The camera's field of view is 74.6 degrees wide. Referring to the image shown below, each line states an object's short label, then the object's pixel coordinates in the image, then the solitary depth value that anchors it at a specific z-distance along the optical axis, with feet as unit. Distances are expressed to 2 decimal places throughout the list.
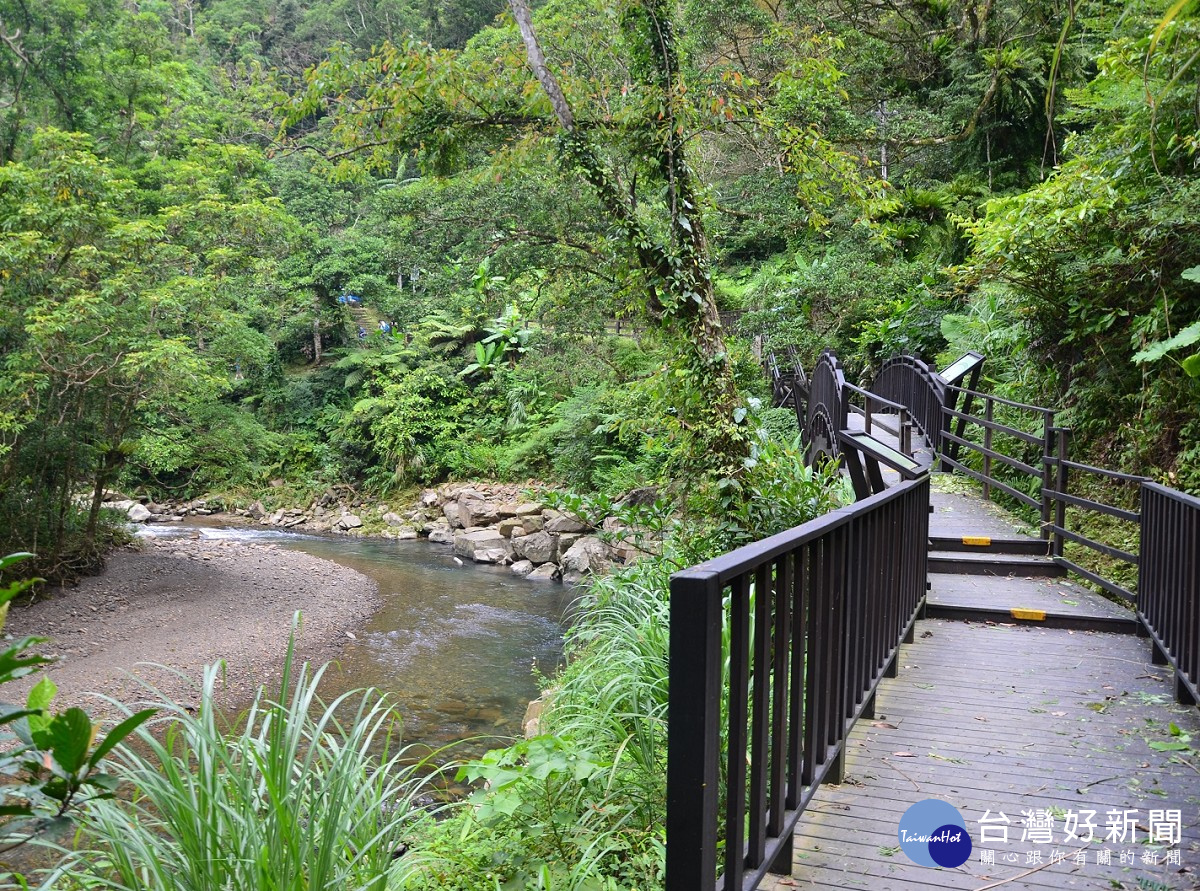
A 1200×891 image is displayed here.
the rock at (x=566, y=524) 55.47
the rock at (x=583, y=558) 49.62
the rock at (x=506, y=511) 63.31
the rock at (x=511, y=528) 58.94
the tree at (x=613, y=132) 19.49
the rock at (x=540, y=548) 54.49
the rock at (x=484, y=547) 56.90
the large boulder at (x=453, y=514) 67.15
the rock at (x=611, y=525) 51.79
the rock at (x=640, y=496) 52.19
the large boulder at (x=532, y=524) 58.34
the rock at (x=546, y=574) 51.85
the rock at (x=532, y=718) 20.95
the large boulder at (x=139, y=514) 69.00
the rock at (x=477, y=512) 64.08
